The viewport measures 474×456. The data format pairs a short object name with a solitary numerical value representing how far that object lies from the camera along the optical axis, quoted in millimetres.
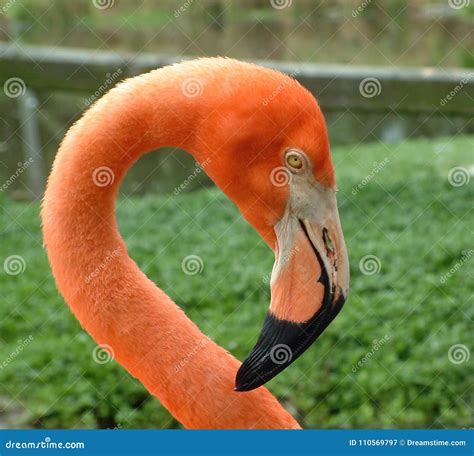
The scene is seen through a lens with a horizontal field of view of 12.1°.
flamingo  1160
